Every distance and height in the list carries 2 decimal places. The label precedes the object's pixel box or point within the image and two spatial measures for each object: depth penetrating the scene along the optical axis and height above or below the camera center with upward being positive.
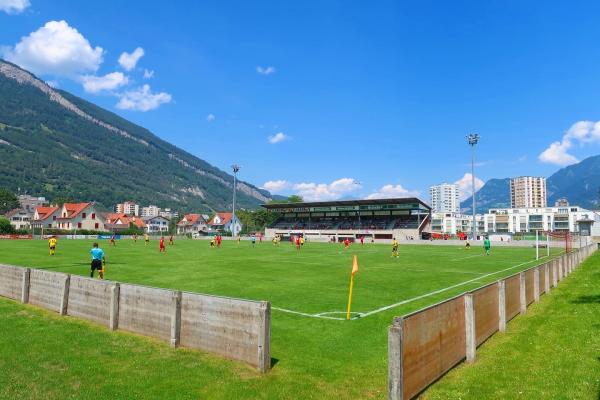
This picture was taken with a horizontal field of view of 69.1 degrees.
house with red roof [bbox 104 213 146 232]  158.74 +1.84
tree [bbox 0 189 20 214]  165.50 +8.92
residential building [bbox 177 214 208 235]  188.86 +1.29
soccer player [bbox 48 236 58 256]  35.34 -1.46
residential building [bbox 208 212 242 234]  172.34 +1.80
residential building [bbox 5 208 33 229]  146.25 +2.71
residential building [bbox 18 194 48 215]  183.00 +8.09
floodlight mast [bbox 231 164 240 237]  106.03 +14.72
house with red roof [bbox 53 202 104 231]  113.91 +2.19
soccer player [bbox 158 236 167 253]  44.09 -2.20
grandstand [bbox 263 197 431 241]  94.44 +2.45
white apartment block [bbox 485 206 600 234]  185.18 +6.47
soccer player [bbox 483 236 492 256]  43.78 -1.34
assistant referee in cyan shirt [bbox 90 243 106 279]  20.47 -1.58
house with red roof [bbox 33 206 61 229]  117.75 +1.91
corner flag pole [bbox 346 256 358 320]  12.34 -1.17
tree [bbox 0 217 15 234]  83.38 -0.50
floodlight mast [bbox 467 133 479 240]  77.56 +16.41
